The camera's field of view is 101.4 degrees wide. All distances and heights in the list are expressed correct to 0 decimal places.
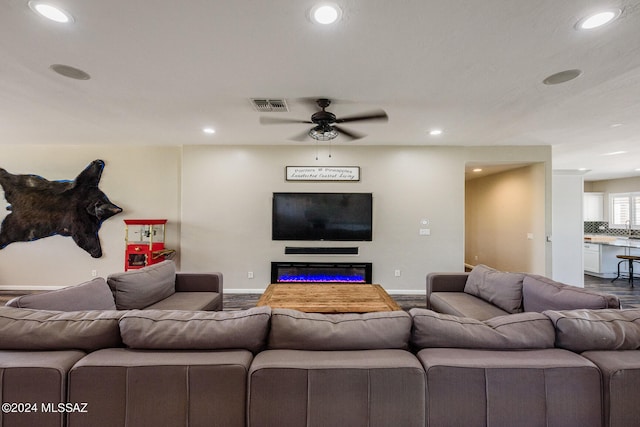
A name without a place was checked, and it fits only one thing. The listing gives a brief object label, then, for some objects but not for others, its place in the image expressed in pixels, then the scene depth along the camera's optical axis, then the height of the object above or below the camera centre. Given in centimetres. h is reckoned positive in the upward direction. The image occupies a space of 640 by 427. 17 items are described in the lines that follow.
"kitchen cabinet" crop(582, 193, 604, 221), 771 +44
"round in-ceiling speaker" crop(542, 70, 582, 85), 216 +123
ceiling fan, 261 +100
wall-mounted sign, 458 +79
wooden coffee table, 251 -85
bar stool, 522 -77
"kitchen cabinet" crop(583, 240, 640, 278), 574 -80
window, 700 +31
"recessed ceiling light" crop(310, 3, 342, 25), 149 +121
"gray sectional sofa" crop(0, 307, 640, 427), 105 -68
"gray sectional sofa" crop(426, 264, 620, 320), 200 -71
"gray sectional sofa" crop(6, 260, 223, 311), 184 -68
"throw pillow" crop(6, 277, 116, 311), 168 -59
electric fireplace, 453 -92
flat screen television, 455 +6
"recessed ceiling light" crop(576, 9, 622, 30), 152 +121
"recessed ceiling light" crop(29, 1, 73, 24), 148 +120
